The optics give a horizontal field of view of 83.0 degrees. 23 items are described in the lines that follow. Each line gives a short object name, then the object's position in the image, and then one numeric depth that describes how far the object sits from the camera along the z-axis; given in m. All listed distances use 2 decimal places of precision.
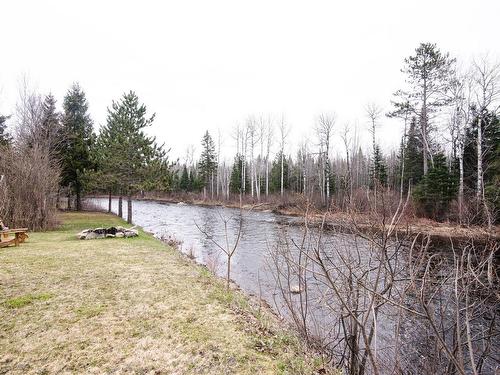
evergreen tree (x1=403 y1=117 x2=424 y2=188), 29.56
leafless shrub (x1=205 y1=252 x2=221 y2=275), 9.12
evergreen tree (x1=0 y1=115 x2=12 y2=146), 22.47
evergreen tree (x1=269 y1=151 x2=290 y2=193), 42.97
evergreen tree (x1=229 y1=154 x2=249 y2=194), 46.56
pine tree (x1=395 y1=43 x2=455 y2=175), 23.12
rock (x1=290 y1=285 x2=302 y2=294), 7.58
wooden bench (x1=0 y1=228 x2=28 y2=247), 9.26
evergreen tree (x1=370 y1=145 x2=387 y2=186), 32.59
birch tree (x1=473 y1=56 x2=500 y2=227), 18.85
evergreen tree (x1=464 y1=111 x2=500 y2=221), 18.80
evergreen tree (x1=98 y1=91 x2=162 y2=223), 18.81
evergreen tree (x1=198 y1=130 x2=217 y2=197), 50.38
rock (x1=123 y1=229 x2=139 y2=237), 12.73
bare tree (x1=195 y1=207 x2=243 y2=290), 13.35
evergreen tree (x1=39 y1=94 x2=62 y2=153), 21.14
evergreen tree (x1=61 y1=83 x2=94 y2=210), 23.47
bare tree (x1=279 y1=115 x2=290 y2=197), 41.46
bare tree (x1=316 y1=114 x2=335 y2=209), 35.22
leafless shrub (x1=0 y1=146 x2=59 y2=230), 12.73
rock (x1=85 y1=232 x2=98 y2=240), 11.87
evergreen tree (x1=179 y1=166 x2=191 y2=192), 53.72
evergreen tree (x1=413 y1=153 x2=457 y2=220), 20.64
